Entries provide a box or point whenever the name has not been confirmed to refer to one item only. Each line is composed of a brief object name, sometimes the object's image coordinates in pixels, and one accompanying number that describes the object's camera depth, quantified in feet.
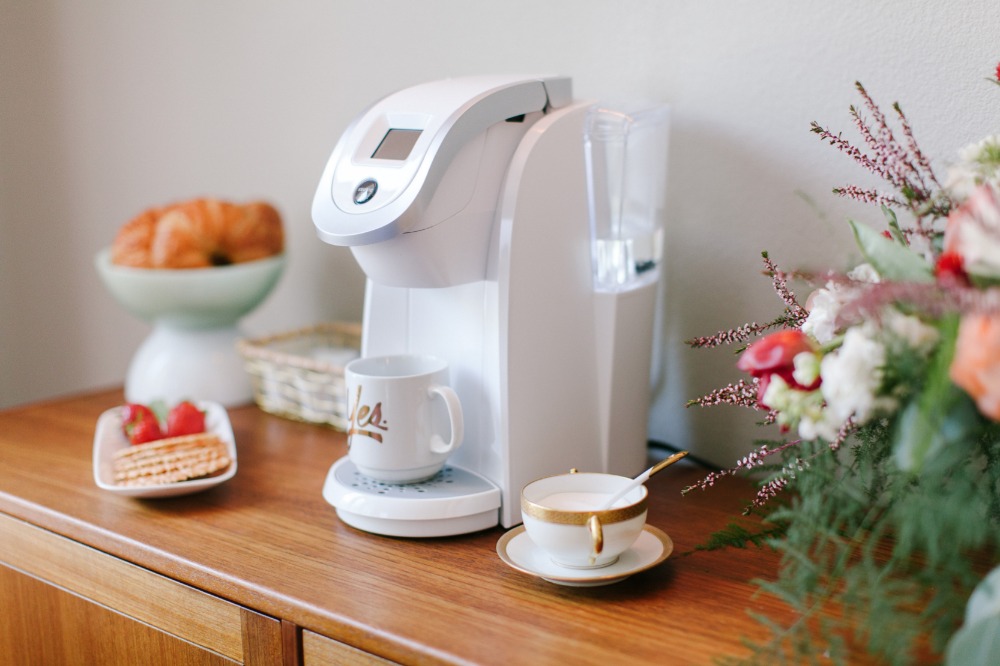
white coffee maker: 2.64
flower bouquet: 1.73
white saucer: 2.33
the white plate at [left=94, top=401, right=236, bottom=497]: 2.97
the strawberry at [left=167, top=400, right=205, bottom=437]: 3.45
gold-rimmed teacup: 2.30
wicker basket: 3.70
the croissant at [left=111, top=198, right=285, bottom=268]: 4.00
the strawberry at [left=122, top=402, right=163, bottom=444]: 3.40
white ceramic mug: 2.73
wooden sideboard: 2.18
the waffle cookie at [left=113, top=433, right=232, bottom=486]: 3.06
